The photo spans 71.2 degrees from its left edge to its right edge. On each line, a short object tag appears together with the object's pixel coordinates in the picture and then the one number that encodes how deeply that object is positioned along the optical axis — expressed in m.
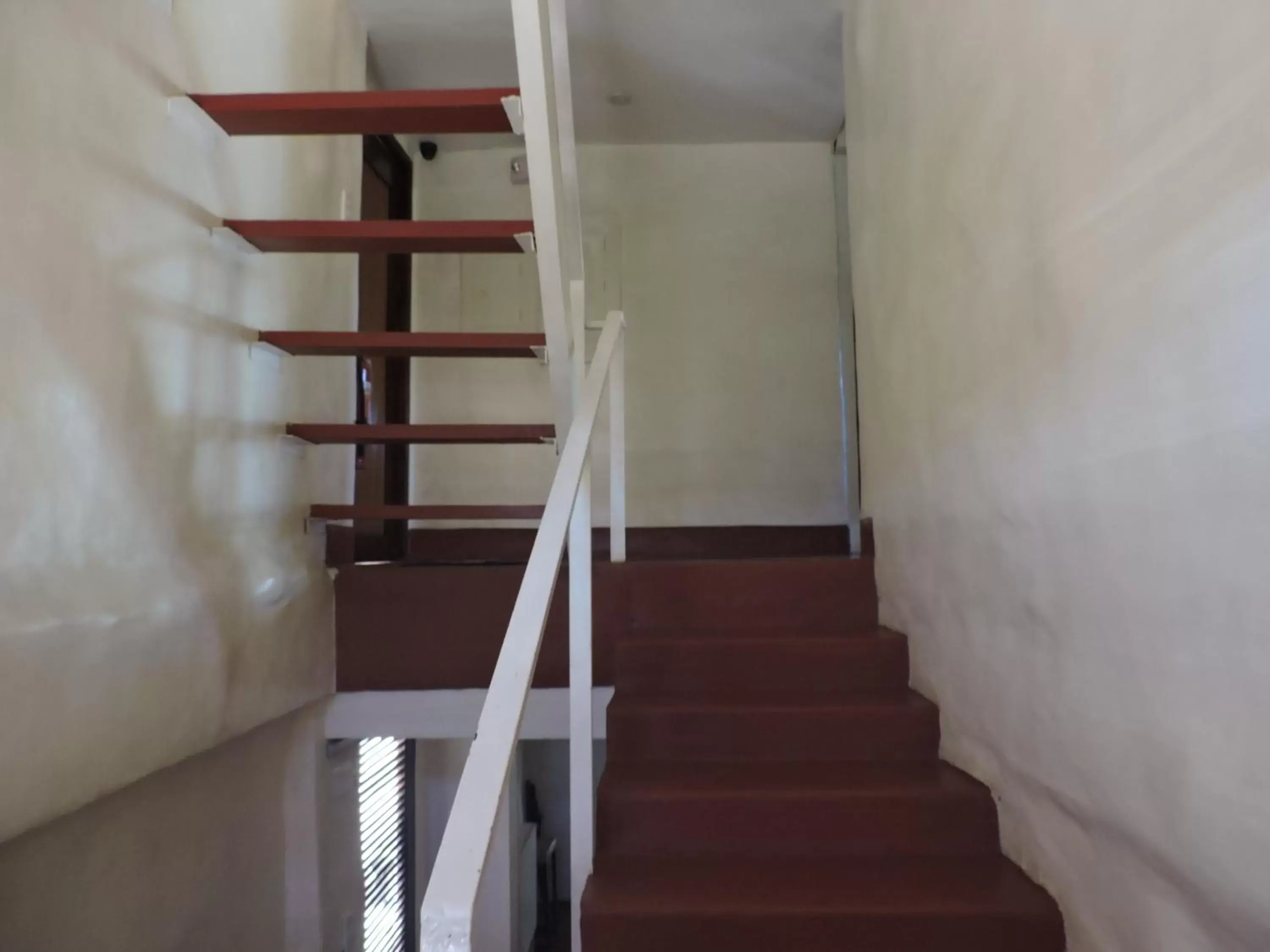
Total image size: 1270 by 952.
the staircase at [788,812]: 1.66
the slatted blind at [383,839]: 3.31
